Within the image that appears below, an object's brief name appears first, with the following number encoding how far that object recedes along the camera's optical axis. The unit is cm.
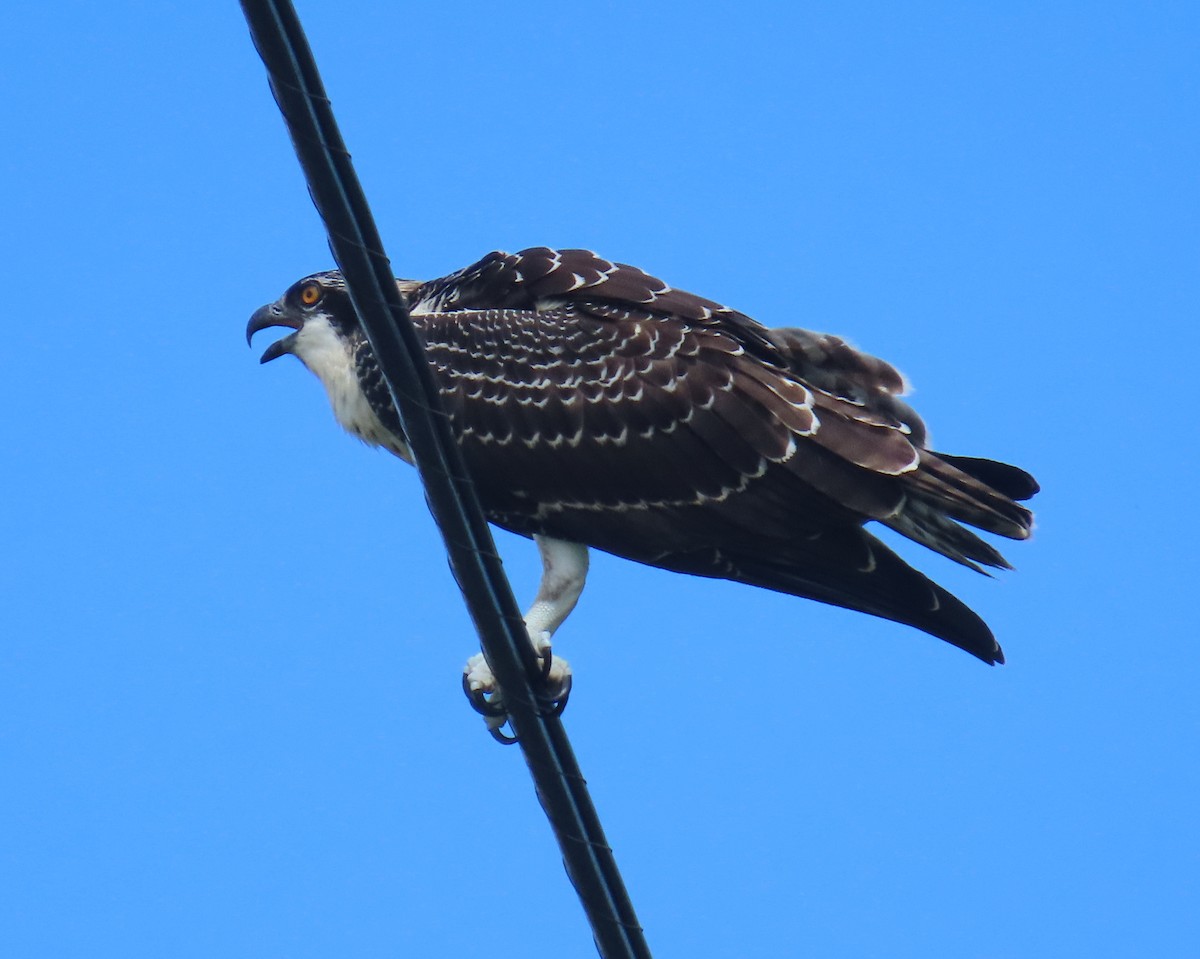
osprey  1367
